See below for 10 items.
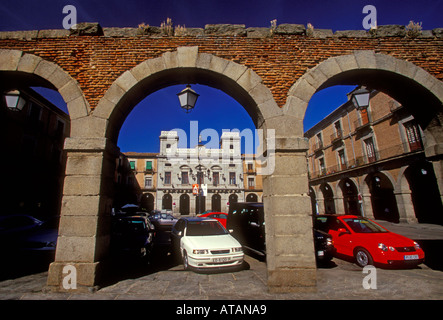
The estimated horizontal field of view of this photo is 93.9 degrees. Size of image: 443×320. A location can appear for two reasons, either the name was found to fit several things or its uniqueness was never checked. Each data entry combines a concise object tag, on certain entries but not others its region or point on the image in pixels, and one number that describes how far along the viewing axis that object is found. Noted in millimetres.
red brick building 15547
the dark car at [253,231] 6109
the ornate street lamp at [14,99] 5180
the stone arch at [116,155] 3923
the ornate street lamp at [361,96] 5454
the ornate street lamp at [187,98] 4957
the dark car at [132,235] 6006
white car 5359
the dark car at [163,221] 16250
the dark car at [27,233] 5930
